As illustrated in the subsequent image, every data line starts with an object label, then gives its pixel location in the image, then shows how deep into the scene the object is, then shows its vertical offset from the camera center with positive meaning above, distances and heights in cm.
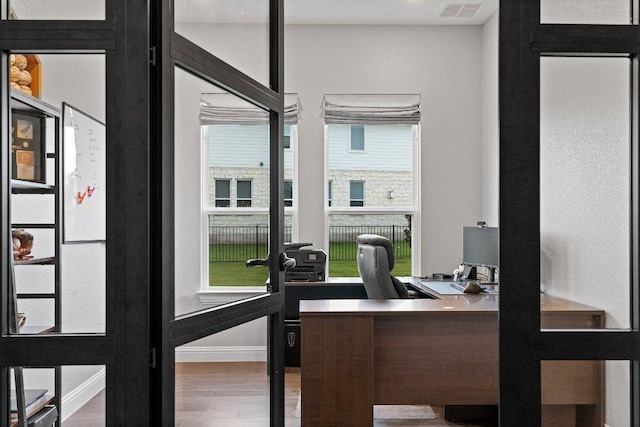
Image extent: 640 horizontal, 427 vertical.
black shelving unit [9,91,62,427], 157 -12
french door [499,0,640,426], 164 +8
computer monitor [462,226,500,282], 452 -29
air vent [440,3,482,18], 483 +165
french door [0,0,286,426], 154 -1
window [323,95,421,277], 540 +21
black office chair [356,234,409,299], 387 -38
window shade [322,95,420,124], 530 +90
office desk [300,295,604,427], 312 -78
